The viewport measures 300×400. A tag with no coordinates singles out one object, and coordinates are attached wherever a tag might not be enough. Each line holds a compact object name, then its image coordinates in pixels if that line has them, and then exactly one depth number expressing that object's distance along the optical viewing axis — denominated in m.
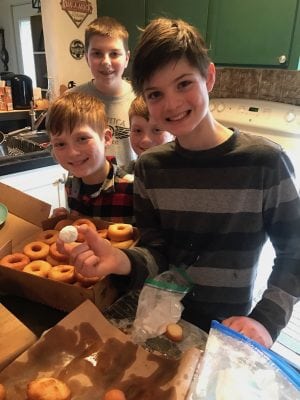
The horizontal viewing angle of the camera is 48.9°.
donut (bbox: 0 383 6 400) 0.49
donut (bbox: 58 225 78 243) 0.64
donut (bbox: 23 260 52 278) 0.71
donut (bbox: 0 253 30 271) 0.72
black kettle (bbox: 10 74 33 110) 2.49
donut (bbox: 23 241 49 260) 0.77
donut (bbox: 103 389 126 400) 0.49
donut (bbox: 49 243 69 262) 0.75
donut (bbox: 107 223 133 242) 0.82
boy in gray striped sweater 0.69
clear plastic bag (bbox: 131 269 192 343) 0.61
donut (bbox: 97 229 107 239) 0.84
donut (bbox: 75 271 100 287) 0.67
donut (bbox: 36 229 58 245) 0.83
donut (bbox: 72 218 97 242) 0.85
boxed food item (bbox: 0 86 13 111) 2.44
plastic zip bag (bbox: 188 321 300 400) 0.44
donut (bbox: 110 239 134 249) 0.80
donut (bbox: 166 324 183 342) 0.60
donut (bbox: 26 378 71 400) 0.49
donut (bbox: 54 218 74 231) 0.89
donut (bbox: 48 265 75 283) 0.69
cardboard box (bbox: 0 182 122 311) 0.64
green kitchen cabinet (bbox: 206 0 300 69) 1.73
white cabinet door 1.72
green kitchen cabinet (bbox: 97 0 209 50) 2.06
